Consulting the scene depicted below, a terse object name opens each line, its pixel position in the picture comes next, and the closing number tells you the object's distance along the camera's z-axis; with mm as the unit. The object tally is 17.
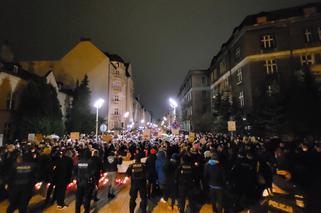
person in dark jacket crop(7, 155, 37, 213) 6586
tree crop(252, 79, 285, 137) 21078
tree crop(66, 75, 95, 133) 39375
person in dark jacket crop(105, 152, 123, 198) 9602
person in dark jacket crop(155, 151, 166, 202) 9000
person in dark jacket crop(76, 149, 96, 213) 7184
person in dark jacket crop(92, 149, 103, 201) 7997
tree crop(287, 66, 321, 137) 19734
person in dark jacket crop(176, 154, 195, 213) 7513
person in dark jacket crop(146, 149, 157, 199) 9047
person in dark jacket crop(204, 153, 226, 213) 7066
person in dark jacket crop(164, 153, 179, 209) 8930
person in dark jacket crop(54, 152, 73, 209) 8320
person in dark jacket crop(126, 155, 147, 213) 7285
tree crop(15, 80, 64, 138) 26469
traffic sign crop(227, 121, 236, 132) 18722
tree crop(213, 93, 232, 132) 29372
